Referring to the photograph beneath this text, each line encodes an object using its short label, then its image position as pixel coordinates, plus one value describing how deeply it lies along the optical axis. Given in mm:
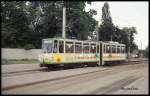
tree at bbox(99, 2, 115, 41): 38880
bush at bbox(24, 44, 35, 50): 22718
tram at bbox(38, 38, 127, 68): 13968
